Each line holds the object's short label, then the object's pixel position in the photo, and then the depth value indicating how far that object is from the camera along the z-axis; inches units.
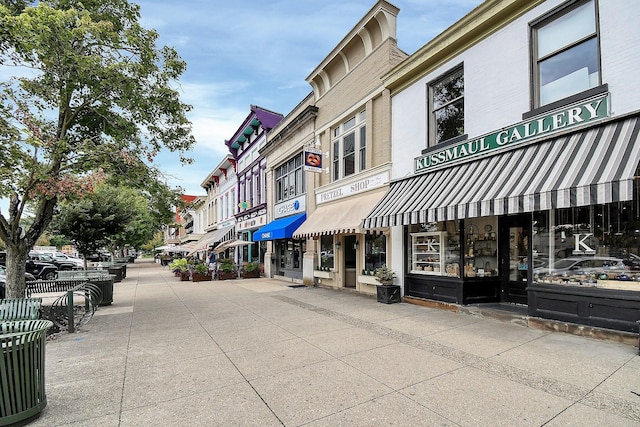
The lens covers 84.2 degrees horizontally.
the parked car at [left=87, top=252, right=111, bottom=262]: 1807.5
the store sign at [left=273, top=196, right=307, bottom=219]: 676.7
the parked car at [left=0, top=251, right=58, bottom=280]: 818.8
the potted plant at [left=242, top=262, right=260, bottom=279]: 817.5
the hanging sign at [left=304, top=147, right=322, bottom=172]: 557.6
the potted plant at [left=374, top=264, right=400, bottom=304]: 411.8
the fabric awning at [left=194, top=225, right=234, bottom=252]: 1058.7
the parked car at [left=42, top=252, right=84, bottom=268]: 1139.0
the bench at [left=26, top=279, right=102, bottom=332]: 310.8
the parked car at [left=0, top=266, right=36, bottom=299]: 535.4
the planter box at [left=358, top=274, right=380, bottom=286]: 440.5
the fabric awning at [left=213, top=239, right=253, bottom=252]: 862.3
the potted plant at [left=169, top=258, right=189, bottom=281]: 786.8
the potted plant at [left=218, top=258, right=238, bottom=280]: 791.8
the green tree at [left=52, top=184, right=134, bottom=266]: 711.1
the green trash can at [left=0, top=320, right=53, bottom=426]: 141.6
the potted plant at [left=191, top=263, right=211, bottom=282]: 765.9
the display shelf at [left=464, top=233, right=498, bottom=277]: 361.7
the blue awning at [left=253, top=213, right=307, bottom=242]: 650.2
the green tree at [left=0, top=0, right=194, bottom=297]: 291.7
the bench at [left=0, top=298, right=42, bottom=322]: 216.1
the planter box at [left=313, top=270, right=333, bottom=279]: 566.3
